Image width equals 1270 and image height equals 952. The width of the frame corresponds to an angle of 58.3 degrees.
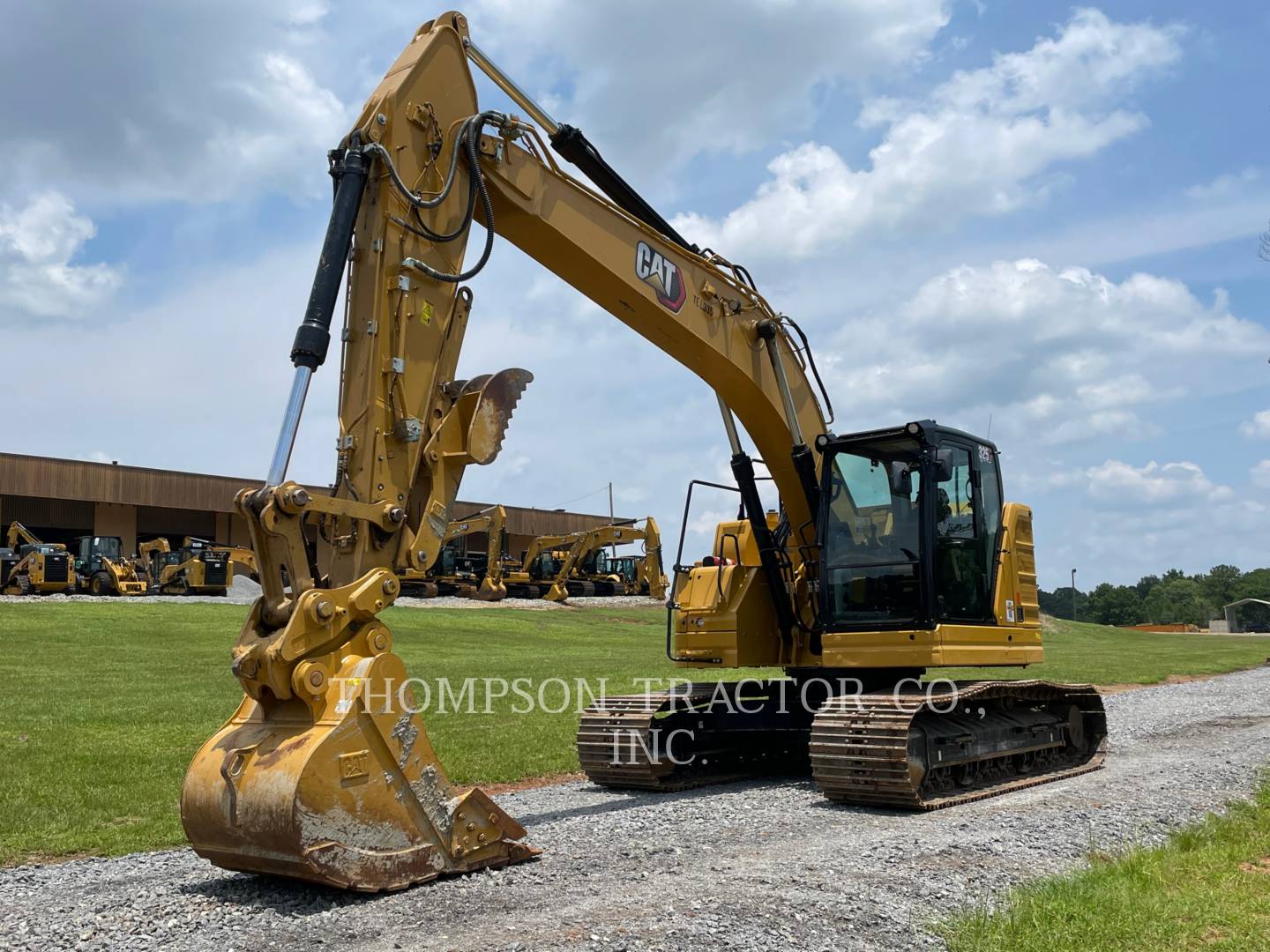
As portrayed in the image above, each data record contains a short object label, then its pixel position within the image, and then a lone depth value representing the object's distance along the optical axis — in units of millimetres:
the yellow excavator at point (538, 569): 56500
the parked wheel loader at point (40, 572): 43094
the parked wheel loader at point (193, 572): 46406
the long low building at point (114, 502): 51281
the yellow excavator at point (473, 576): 52600
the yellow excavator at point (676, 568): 6441
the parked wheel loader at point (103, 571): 44719
